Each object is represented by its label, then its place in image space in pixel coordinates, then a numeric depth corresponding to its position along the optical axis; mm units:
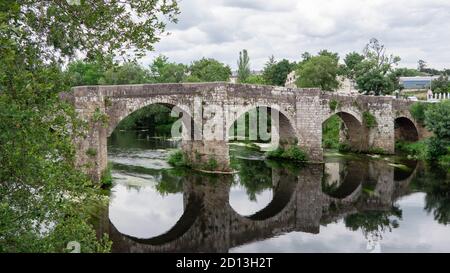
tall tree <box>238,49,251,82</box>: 58491
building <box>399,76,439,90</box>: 63025
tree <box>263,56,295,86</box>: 55656
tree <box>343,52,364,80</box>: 48000
